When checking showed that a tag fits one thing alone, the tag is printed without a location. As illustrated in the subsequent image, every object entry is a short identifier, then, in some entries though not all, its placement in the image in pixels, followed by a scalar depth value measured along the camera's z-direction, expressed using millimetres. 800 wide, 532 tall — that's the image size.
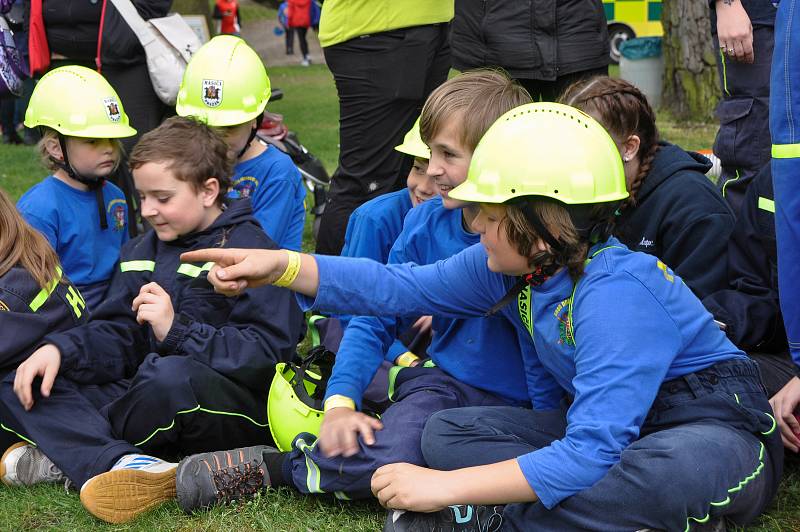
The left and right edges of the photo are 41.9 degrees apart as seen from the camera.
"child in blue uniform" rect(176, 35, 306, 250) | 4734
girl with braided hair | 3533
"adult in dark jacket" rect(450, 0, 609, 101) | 4734
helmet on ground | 3436
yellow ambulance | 16891
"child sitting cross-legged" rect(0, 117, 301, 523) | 3441
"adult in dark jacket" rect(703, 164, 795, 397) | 3404
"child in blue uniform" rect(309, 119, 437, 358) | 3809
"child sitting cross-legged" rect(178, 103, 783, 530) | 2574
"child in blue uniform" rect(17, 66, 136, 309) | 4586
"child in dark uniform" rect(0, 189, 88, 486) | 3521
